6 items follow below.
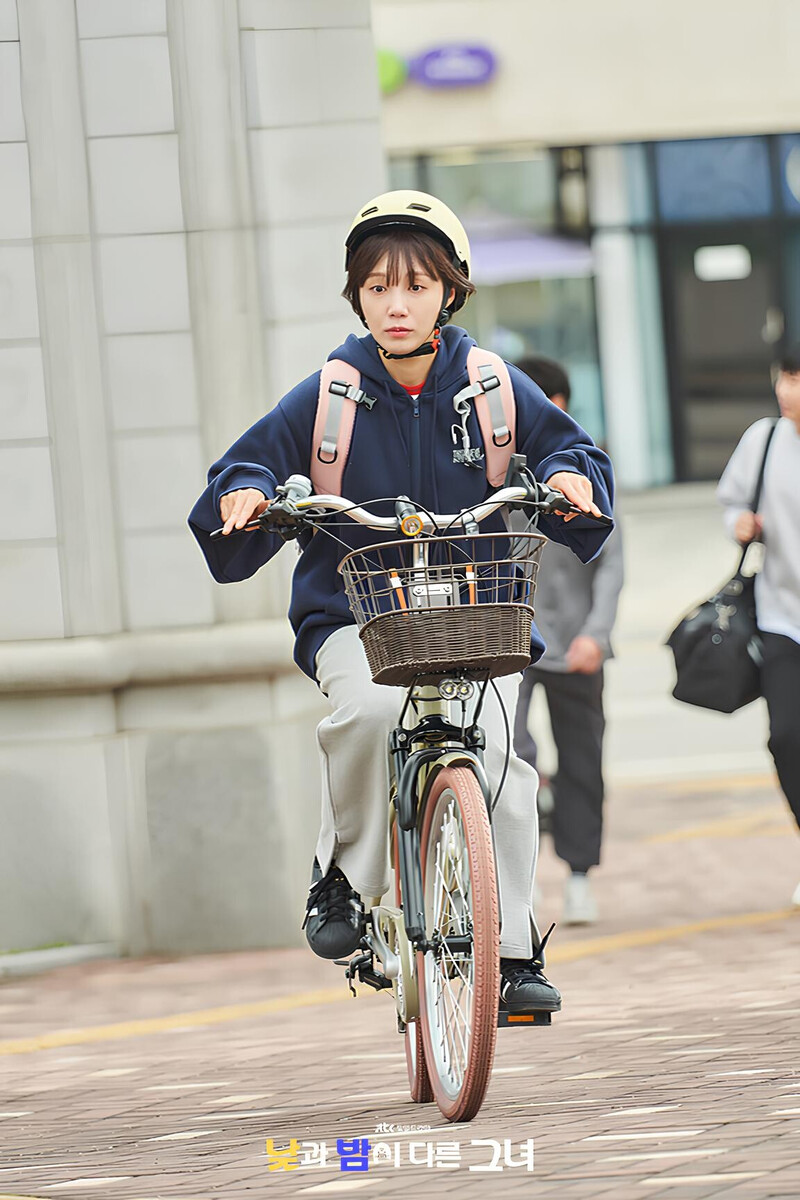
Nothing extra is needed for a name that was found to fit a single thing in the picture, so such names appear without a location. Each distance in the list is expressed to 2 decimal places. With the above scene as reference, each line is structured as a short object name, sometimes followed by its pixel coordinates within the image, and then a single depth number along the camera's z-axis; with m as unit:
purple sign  45.06
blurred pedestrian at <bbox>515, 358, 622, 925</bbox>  16.20
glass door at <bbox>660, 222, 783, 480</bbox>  48.41
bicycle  8.34
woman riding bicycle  9.23
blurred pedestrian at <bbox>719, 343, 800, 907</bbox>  15.48
